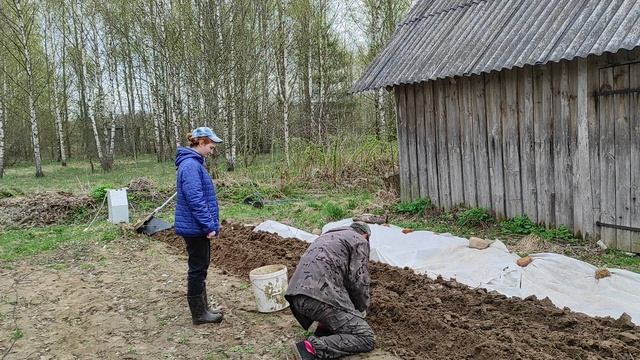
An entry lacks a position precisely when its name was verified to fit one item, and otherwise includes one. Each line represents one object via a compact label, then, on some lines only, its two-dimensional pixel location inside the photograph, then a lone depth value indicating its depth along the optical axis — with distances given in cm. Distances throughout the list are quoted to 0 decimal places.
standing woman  438
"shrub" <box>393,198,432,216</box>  879
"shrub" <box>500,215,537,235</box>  704
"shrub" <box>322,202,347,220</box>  880
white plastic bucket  468
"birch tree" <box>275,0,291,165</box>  1958
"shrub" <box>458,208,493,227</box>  771
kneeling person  364
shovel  865
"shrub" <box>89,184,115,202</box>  1070
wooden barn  589
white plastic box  946
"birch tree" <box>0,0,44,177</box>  1908
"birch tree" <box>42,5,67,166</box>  2418
